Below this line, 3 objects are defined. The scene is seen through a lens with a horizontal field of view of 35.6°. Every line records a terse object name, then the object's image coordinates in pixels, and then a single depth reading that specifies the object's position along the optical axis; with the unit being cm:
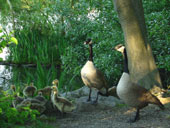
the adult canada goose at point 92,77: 706
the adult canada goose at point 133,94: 523
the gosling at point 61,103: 570
